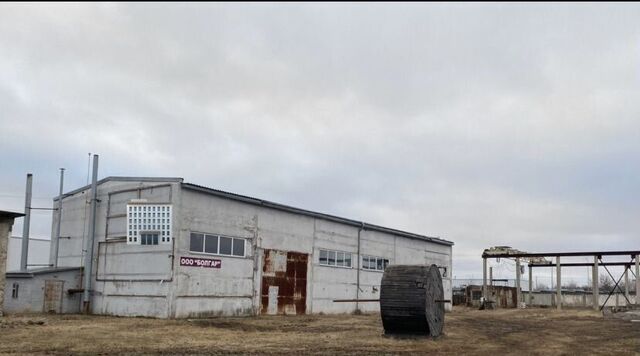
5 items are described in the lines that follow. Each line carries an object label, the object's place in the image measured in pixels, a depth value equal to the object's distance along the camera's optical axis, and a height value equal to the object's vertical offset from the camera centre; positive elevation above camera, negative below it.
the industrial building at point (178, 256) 29.53 +0.32
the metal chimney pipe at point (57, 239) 35.66 +1.09
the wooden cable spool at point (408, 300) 20.34 -1.01
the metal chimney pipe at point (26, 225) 36.41 +1.88
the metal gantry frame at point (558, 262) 48.47 +1.03
